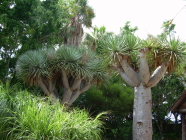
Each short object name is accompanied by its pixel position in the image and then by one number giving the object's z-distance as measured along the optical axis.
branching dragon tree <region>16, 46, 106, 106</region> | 10.81
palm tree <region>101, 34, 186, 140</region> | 7.96
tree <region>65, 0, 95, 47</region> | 14.16
